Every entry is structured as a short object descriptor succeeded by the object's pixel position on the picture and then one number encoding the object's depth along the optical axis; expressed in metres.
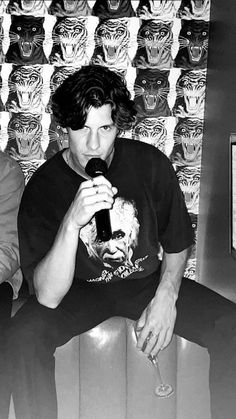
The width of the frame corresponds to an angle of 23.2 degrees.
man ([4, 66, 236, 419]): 1.38
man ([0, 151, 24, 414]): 1.63
